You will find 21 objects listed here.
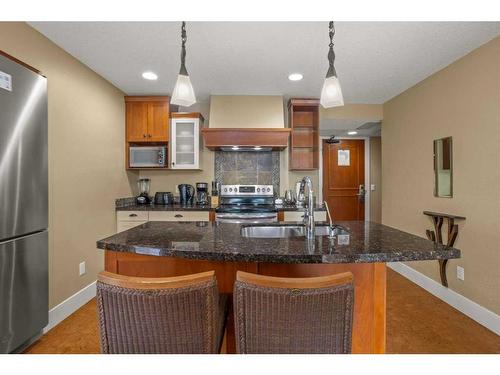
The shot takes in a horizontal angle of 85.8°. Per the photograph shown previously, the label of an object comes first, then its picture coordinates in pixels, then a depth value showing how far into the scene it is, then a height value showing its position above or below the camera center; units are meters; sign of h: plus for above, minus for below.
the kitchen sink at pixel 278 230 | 1.85 -0.30
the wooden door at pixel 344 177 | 5.34 +0.22
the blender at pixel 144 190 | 3.71 -0.03
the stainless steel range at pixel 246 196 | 3.73 -0.11
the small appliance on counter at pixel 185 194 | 3.74 -0.08
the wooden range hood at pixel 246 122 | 3.40 +0.85
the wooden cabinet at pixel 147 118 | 3.54 +0.93
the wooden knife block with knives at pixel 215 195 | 3.55 -0.09
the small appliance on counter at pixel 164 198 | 3.76 -0.14
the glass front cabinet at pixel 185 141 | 3.61 +0.64
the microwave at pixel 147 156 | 3.60 +0.43
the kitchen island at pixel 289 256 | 1.14 -0.29
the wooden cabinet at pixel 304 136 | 3.69 +0.73
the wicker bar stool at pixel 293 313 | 0.86 -0.41
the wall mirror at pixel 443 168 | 2.70 +0.21
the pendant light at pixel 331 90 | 1.55 +0.57
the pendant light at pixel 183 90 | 1.58 +0.58
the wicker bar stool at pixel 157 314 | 0.87 -0.42
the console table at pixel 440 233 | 2.57 -0.44
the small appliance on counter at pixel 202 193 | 3.77 -0.07
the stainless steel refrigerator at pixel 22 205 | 1.70 -0.12
